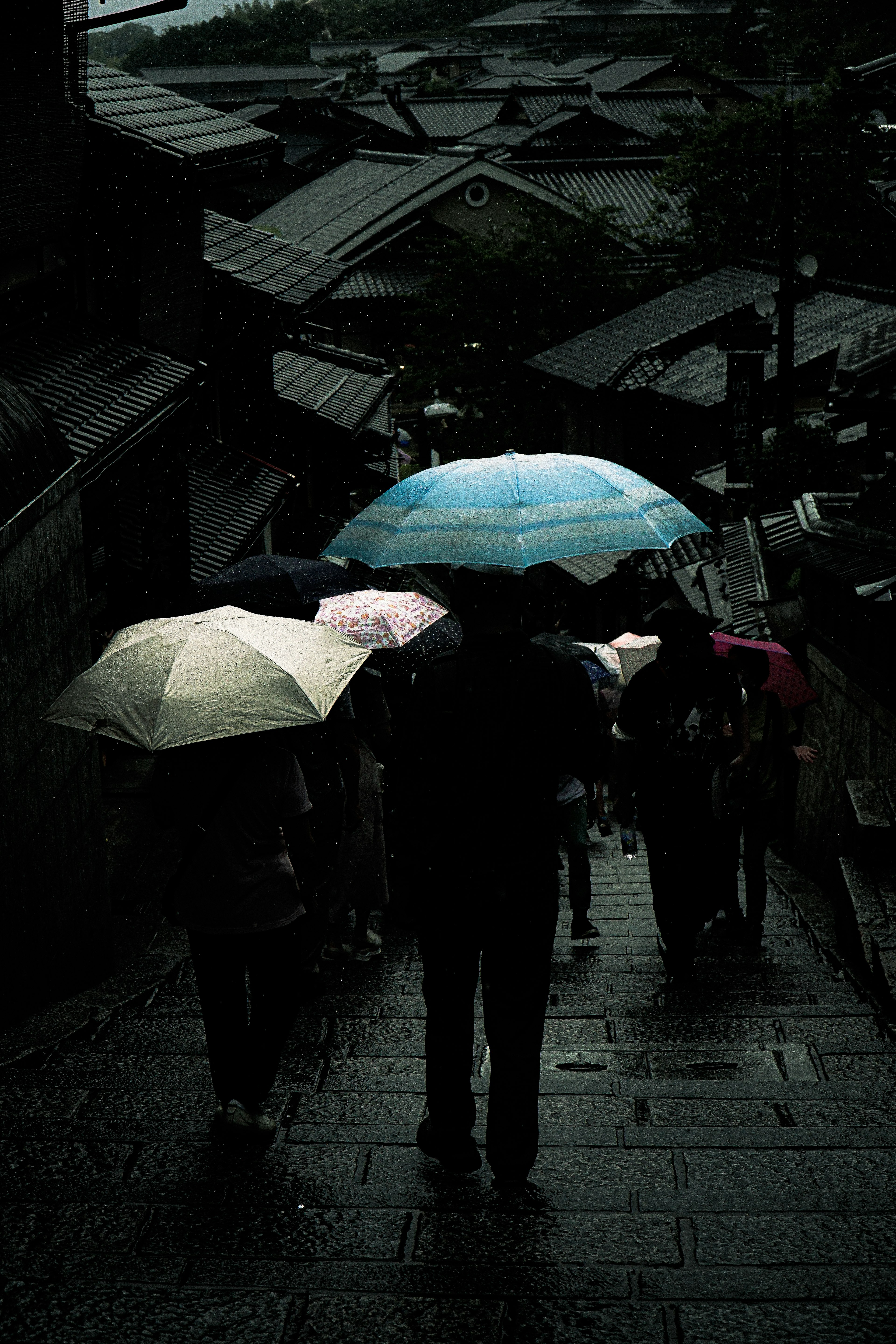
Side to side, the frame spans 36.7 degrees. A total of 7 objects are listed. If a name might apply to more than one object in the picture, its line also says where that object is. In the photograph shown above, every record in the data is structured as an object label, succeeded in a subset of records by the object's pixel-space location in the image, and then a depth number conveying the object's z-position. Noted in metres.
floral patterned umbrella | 7.44
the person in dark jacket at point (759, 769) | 7.50
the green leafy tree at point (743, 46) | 66.31
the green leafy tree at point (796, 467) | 16.09
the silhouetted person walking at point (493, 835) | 3.91
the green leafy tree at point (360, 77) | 70.06
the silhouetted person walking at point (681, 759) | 6.56
